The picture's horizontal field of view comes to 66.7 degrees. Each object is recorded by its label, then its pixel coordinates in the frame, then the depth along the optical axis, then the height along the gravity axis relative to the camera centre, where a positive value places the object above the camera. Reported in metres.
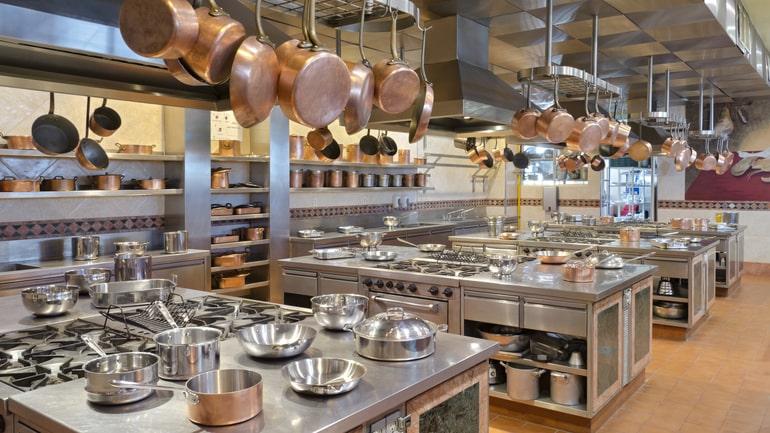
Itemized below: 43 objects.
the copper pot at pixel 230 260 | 6.39 -0.68
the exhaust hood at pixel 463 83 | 3.87 +0.80
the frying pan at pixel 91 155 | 4.86 +0.36
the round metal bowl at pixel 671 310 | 6.06 -1.18
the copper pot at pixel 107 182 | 5.31 +0.14
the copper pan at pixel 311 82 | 1.89 +0.38
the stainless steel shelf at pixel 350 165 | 7.42 +0.46
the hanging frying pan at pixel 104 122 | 4.94 +0.65
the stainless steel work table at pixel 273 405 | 1.57 -0.60
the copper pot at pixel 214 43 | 1.81 +0.48
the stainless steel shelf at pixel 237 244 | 6.43 -0.53
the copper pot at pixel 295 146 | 7.20 +0.63
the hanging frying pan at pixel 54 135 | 4.47 +0.49
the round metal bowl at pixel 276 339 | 2.07 -0.53
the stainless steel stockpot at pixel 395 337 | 2.12 -0.52
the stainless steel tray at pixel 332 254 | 5.06 -0.50
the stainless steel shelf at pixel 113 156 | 4.70 +0.38
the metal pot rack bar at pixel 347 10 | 2.25 +0.79
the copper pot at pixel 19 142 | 4.71 +0.45
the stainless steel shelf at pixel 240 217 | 6.40 -0.22
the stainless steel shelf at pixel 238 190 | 6.36 +0.08
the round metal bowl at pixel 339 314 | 2.49 -0.50
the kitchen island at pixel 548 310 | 3.66 -0.76
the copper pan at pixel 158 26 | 1.71 +0.51
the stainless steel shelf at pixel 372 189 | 7.35 +0.12
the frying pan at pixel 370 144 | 6.41 +0.59
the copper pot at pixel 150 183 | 5.68 +0.14
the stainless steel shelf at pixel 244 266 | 6.32 -0.77
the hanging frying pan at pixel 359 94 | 2.28 +0.41
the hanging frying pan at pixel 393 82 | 2.42 +0.48
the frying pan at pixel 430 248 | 5.39 -0.47
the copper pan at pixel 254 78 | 1.82 +0.38
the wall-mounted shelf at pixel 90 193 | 4.69 +0.04
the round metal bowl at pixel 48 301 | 2.77 -0.49
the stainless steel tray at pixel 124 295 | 2.83 -0.47
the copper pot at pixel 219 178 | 6.36 +0.21
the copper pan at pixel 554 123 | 4.26 +0.54
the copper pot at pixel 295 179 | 7.29 +0.23
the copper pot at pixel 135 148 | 5.57 +0.47
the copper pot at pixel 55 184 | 5.00 +0.12
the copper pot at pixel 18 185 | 4.66 +0.10
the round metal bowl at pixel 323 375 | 1.75 -0.56
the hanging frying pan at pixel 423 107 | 2.91 +0.45
